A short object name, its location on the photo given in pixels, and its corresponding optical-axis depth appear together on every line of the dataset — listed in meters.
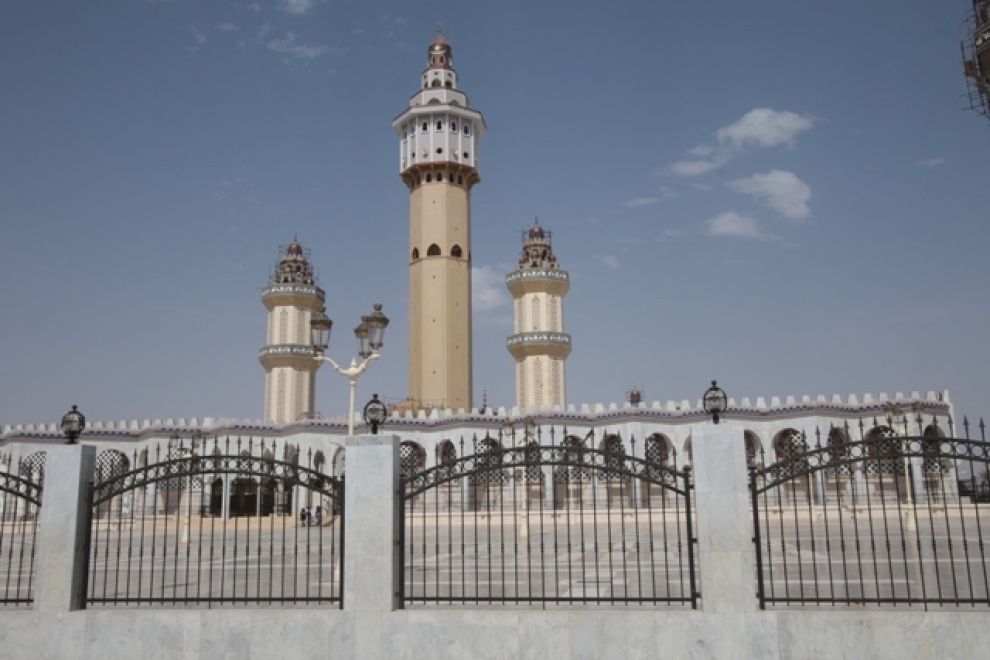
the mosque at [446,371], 42.72
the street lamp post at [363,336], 16.53
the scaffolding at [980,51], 31.25
